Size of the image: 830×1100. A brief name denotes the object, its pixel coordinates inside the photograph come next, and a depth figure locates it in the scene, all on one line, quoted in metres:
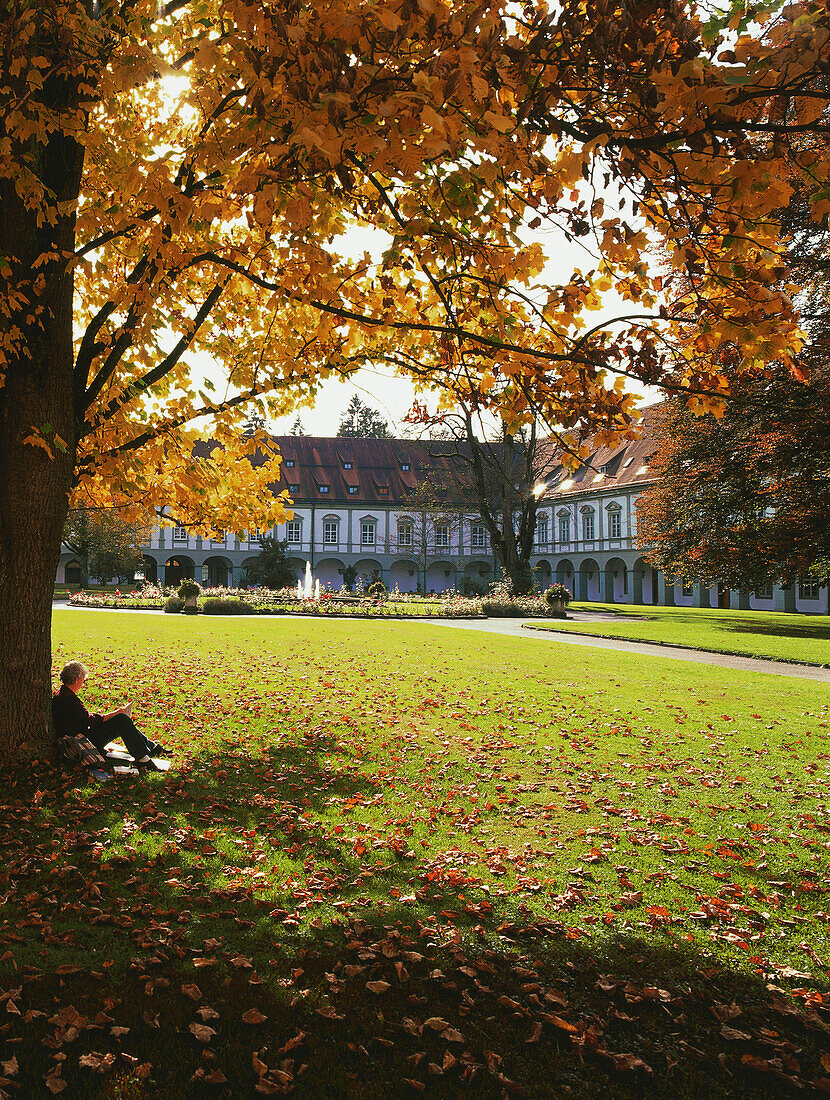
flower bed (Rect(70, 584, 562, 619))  28.36
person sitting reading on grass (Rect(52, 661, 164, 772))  6.14
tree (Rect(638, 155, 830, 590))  18.97
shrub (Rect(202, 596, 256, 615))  27.67
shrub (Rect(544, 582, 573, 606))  29.39
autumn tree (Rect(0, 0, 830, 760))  2.72
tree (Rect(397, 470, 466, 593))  47.72
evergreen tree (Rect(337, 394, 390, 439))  78.62
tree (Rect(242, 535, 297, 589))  45.25
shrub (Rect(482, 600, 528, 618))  30.60
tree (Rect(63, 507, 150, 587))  40.22
